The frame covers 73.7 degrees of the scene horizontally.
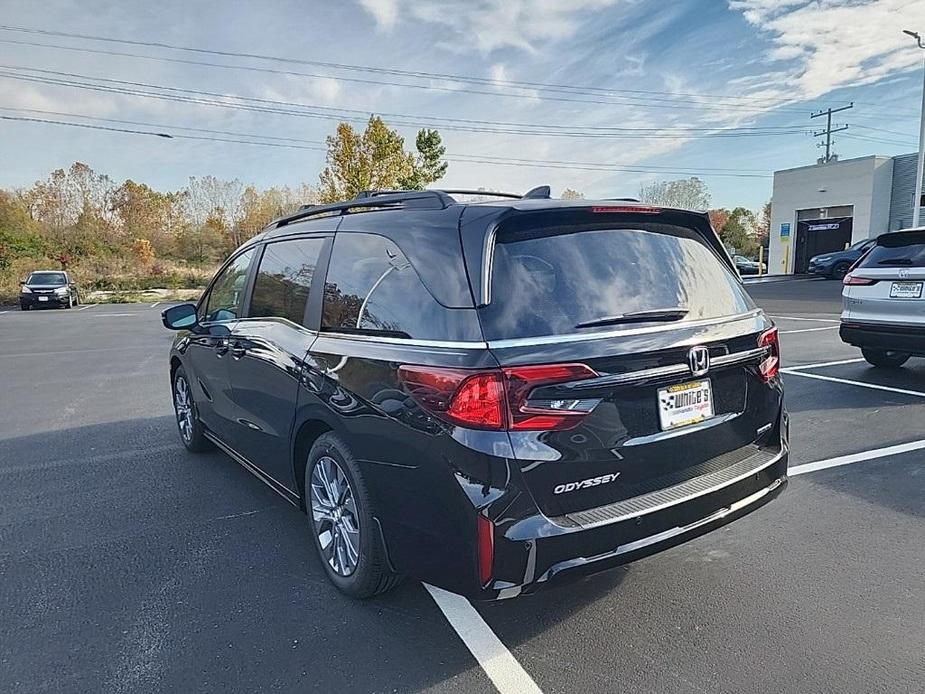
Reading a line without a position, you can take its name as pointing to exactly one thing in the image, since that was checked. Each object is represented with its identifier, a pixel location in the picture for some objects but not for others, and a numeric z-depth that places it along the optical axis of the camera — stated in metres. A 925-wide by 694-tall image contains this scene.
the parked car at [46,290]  24.12
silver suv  6.50
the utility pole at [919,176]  23.95
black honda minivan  2.22
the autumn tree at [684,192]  55.64
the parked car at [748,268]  36.31
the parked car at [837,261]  25.19
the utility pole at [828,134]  54.75
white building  30.72
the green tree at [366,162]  30.11
